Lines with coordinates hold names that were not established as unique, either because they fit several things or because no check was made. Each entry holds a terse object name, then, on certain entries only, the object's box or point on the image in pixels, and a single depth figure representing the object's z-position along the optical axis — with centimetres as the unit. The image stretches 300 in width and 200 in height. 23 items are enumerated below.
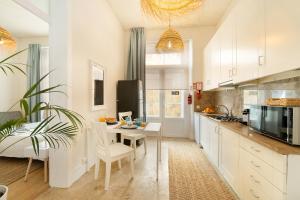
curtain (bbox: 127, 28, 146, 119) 506
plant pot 127
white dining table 255
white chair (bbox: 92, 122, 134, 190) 229
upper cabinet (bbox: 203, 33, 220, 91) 343
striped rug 221
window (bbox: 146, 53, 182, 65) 536
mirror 314
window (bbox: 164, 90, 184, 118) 536
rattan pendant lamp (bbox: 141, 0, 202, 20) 207
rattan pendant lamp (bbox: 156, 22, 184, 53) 328
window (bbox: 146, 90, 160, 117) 547
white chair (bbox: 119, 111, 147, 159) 323
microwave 130
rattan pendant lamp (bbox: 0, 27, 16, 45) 320
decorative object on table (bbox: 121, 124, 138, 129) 264
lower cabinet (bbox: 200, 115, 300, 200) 119
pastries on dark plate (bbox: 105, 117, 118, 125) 313
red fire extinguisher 501
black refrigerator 442
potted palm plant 124
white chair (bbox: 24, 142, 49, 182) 243
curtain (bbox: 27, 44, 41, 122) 460
